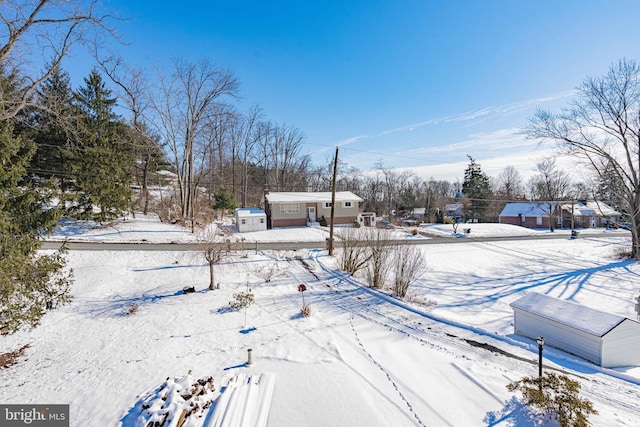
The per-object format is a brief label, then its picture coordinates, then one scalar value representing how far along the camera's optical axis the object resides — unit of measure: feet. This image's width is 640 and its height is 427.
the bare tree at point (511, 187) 197.91
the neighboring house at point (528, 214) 141.79
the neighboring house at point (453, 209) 191.85
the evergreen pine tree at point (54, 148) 66.28
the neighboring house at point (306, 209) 100.55
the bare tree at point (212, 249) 41.75
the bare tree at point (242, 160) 135.95
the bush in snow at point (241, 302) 35.06
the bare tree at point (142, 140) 79.51
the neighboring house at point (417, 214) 169.10
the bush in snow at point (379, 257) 42.70
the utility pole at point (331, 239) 58.97
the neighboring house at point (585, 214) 140.87
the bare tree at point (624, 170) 66.49
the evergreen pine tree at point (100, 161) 67.05
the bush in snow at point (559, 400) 13.91
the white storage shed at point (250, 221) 90.22
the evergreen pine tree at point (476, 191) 164.45
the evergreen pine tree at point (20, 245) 26.73
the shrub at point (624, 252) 70.59
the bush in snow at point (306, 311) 32.20
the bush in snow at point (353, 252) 46.70
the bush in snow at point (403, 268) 39.37
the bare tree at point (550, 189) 139.03
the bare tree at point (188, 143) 85.97
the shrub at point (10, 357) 25.68
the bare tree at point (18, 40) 29.60
